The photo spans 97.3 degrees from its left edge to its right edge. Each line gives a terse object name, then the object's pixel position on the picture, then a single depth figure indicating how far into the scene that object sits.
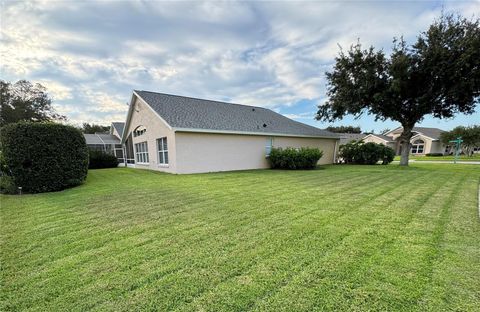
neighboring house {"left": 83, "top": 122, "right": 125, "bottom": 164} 22.56
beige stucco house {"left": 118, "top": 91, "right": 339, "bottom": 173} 12.22
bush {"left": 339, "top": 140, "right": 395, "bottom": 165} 18.88
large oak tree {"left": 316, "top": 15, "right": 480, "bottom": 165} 13.36
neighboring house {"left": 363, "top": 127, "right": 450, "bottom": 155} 39.75
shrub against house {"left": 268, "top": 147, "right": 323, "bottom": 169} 14.53
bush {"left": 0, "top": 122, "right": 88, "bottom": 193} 7.26
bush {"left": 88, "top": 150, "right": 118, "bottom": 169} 17.92
